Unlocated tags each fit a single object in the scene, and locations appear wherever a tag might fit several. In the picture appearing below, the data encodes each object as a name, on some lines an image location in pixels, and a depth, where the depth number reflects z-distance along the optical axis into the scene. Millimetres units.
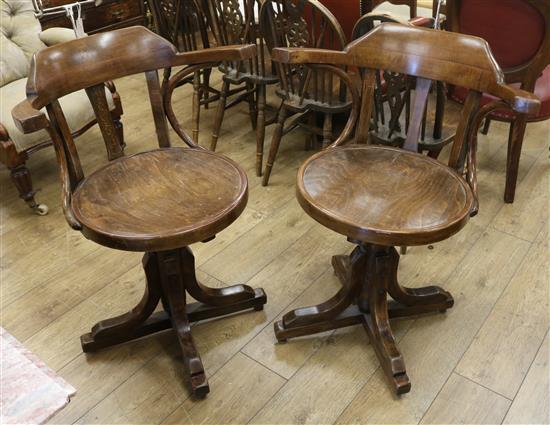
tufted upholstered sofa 2125
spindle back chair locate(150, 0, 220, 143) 2401
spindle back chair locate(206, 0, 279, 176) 2188
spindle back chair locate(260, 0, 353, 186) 1888
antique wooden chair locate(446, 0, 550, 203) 1836
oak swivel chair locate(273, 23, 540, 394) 1223
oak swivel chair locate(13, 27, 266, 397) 1220
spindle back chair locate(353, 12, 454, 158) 1677
